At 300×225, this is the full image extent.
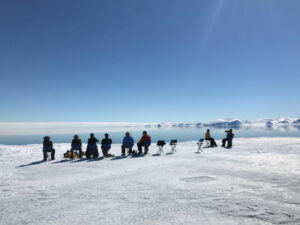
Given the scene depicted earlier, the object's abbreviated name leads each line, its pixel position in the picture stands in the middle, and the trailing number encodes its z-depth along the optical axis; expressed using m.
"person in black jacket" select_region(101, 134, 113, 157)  13.46
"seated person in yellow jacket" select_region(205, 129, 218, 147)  18.58
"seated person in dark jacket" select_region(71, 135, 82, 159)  13.00
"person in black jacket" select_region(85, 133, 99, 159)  12.82
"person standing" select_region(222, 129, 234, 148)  18.08
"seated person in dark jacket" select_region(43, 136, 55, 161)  12.27
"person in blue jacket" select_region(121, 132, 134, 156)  14.01
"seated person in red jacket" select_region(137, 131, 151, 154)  14.34
